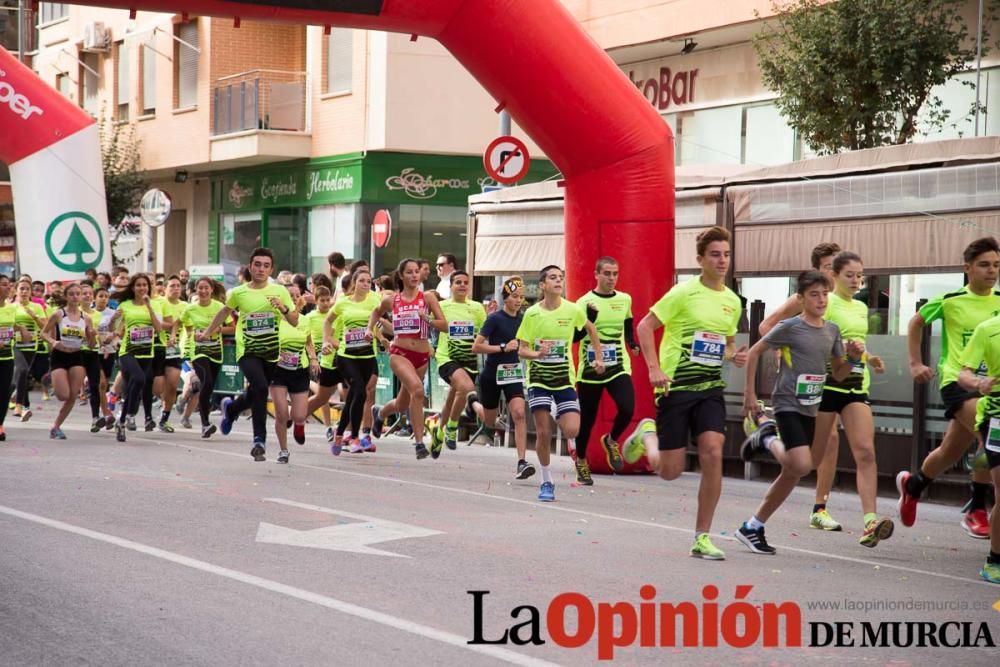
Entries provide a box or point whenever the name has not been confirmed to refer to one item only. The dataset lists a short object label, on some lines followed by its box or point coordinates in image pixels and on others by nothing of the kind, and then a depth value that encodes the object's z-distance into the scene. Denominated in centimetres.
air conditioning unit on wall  4225
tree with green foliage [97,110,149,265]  4019
